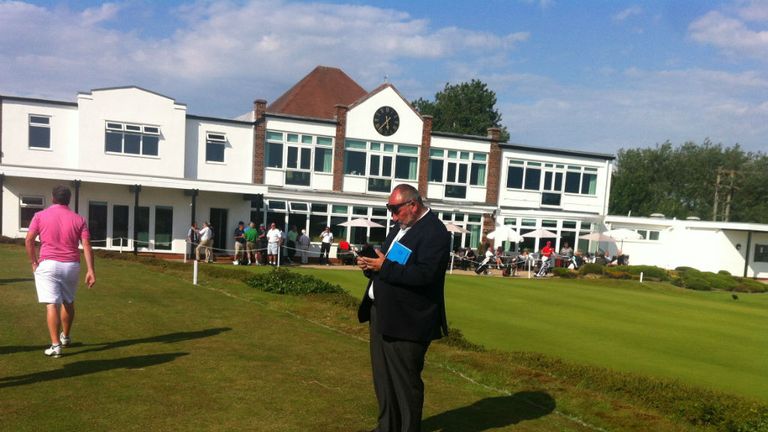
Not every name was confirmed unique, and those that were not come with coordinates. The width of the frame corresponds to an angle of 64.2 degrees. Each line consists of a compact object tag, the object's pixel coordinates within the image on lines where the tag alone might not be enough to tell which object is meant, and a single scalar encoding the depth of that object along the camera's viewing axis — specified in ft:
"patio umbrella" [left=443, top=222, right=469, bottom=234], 96.68
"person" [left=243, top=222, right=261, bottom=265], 77.87
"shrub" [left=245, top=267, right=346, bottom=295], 42.98
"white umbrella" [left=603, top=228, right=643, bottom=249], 108.47
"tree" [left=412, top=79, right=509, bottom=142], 217.15
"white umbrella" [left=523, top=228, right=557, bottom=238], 105.43
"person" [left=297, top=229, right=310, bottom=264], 88.58
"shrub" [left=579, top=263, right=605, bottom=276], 93.45
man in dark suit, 14.67
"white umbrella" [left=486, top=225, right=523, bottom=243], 99.50
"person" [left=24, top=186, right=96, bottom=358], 21.90
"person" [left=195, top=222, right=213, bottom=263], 74.59
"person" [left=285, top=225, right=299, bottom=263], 89.15
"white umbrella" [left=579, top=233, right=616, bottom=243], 108.27
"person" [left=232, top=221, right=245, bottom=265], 76.95
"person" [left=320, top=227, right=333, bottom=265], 87.04
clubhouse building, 84.99
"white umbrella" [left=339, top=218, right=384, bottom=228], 91.86
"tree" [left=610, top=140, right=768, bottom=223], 223.30
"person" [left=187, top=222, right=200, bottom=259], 79.87
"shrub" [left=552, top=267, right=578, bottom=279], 91.76
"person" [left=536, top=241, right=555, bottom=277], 93.91
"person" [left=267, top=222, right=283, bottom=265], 76.28
